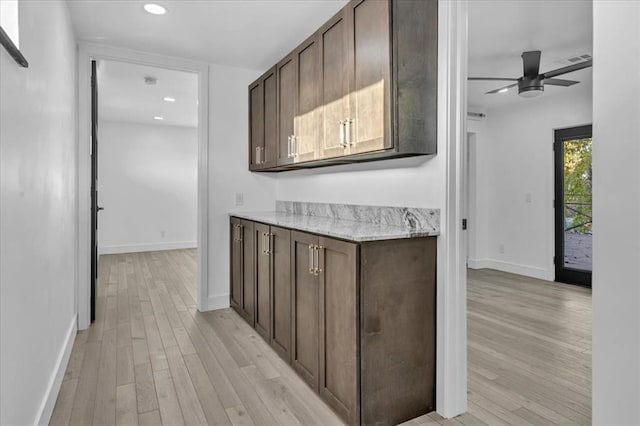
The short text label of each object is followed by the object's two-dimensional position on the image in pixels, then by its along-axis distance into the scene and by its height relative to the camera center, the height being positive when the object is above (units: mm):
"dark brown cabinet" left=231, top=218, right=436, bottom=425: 1751 -563
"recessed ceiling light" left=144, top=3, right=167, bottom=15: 2523 +1379
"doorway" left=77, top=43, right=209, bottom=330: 3166 +544
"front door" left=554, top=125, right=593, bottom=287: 4730 +98
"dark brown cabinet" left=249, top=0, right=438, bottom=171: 1872 +716
